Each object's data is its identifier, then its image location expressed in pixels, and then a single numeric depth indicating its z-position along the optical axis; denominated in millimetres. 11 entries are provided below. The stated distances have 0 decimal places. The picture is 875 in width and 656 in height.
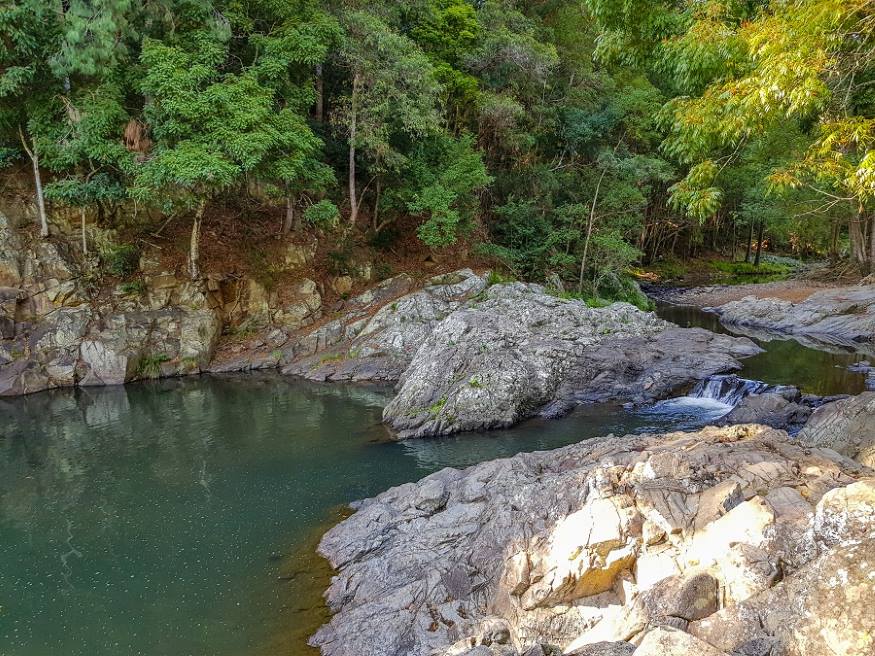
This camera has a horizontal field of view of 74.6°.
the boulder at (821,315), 23812
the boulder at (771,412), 13258
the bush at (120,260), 22000
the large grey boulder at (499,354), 15281
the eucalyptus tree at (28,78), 17547
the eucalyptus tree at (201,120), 18344
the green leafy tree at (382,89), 21703
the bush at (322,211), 22703
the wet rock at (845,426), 9586
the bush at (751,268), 47000
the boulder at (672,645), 3285
